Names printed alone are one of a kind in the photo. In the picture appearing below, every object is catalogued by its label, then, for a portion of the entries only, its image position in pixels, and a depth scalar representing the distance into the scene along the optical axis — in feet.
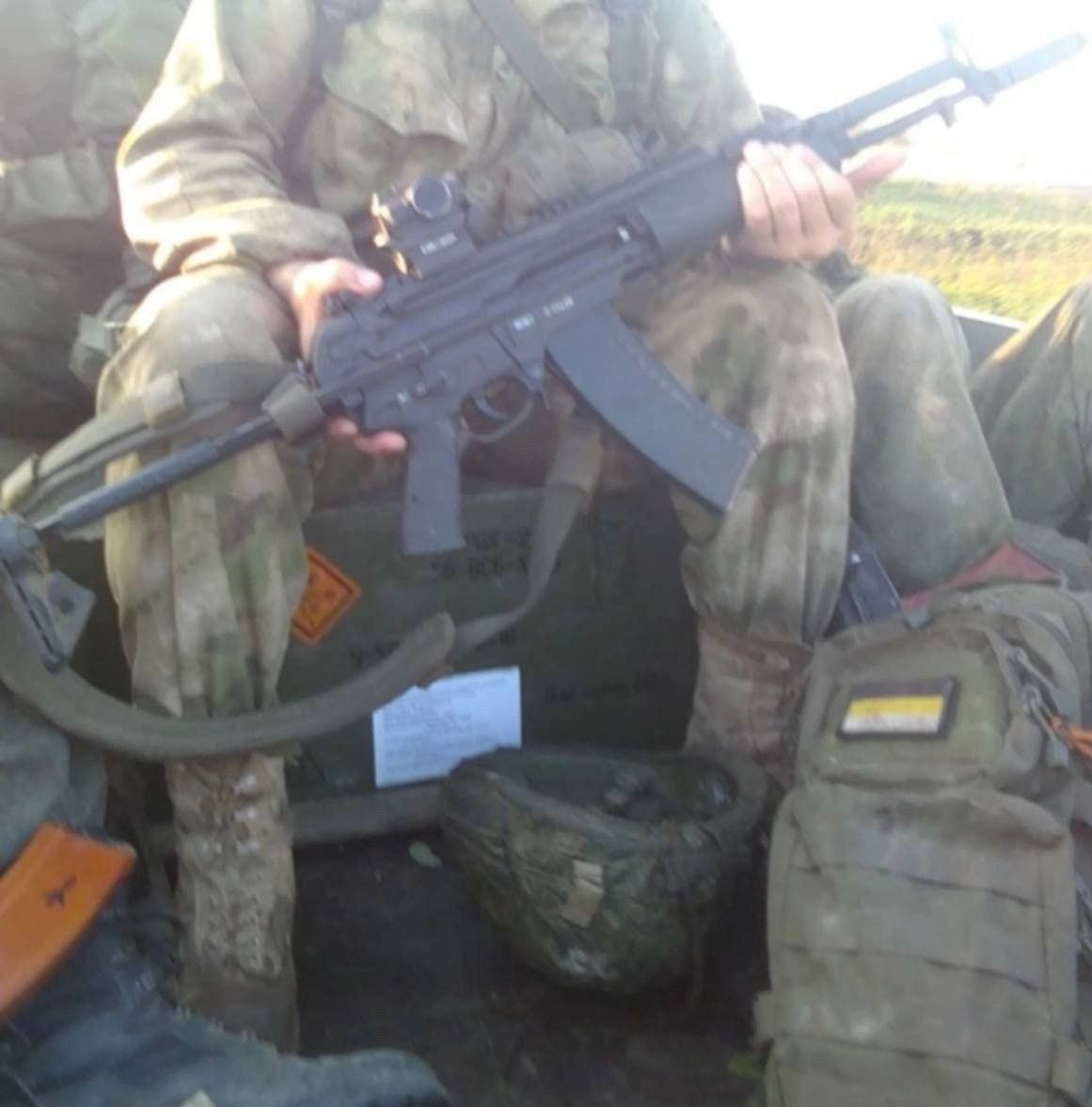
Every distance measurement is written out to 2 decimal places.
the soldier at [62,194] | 6.40
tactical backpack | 3.86
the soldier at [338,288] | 4.79
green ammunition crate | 5.98
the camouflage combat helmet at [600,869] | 4.96
